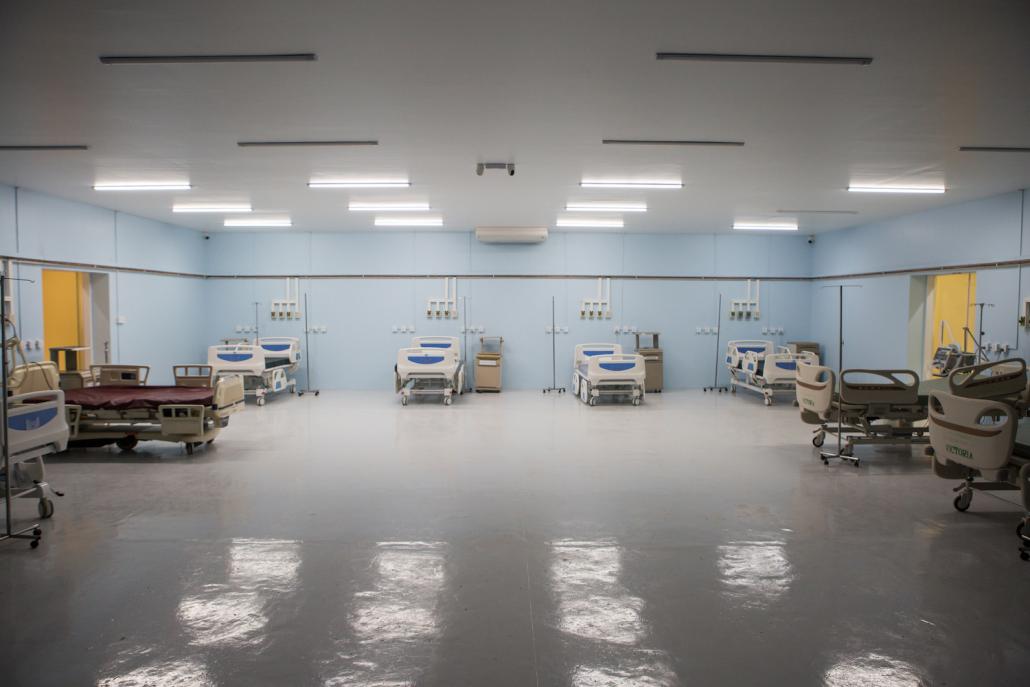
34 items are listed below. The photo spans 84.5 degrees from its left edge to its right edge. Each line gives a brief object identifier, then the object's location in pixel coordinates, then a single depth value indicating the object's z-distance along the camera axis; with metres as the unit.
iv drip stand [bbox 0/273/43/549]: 4.12
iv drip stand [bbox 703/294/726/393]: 13.12
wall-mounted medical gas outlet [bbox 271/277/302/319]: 12.85
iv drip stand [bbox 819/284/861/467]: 6.52
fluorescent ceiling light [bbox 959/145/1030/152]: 6.07
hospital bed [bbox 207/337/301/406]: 10.52
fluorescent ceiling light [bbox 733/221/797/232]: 11.78
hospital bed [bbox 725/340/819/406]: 10.74
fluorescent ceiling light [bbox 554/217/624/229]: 11.40
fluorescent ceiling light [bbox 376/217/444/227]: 11.29
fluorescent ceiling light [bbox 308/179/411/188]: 7.91
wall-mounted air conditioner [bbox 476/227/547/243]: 12.23
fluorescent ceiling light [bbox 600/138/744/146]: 5.96
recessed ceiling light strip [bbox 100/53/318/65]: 3.96
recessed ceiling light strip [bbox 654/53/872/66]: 3.96
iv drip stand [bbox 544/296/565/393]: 12.95
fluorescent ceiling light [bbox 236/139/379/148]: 6.03
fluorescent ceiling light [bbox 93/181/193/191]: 7.98
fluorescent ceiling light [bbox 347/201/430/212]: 9.58
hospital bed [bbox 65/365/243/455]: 6.81
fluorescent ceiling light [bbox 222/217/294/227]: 11.28
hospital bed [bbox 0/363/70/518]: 4.47
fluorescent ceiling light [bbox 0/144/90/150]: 6.13
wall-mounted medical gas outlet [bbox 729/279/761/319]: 13.24
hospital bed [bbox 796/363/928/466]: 6.64
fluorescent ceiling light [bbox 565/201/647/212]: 9.57
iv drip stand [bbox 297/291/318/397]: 12.82
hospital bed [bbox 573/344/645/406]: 10.54
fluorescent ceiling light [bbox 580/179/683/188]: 7.89
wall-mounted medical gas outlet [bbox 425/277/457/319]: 12.88
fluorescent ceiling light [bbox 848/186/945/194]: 8.14
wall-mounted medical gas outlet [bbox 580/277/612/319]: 12.99
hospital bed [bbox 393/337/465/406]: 10.69
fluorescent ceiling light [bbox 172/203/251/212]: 9.73
